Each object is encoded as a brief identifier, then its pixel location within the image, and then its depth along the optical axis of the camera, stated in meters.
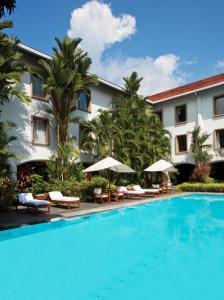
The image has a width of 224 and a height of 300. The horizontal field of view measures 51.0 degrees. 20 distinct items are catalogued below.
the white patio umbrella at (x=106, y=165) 13.95
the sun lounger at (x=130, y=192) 16.03
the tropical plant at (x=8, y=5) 4.64
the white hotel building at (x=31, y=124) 14.33
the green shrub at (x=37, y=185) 14.20
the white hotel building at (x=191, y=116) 21.00
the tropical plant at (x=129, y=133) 17.77
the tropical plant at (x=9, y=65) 11.22
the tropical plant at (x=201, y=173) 20.22
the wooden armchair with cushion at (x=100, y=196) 13.88
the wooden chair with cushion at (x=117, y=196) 14.66
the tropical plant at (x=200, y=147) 20.80
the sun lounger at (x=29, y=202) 10.70
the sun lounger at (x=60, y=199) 11.86
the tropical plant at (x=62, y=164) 14.91
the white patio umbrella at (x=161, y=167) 17.62
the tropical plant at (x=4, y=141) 10.75
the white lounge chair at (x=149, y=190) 16.87
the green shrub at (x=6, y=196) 11.02
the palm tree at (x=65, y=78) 14.99
